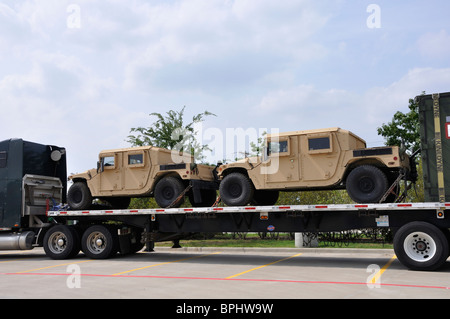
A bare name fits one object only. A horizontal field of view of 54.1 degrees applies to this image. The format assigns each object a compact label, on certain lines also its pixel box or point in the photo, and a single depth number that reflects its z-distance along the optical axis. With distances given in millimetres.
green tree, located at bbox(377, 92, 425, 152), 26344
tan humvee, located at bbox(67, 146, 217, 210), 12961
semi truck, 9938
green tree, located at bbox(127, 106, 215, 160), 25312
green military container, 9859
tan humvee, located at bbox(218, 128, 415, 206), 10641
